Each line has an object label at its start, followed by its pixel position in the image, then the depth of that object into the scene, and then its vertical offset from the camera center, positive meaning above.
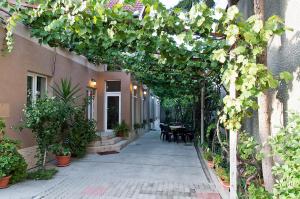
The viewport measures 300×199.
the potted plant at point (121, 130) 14.46 -0.91
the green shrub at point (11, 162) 6.11 -1.03
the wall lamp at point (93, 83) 13.88 +1.30
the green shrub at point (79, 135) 9.67 -0.79
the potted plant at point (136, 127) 17.32 -0.93
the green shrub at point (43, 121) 7.28 -0.23
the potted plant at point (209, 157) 8.56 -1.43
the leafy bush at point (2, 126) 6.36 -0.31
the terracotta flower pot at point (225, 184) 5.98 -1.48
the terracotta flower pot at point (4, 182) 6.11 -1.42
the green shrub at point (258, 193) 3.73 -1.04
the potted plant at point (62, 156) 8.69 -1.29
